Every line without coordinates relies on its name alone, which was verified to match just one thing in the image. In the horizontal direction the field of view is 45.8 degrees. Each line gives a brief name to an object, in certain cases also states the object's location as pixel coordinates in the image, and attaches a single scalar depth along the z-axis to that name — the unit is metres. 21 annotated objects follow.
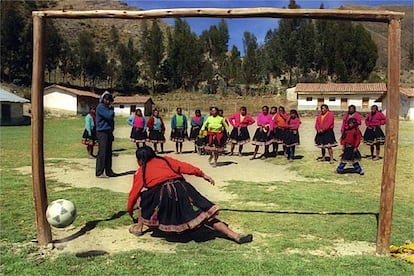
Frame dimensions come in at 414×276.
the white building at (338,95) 54.56
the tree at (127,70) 69.12
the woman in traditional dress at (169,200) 5.90
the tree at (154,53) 69.69
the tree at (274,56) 68.69
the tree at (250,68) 67.50
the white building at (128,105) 55.72
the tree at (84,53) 68.06
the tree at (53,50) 64.38
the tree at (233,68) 70.65
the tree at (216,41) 80.47
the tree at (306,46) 65.75
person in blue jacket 11.00
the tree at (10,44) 62.41
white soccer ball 5.80
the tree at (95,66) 68.26
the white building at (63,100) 53.48
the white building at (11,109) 41.97
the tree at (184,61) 69.88
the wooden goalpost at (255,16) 5.75
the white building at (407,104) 44.84
